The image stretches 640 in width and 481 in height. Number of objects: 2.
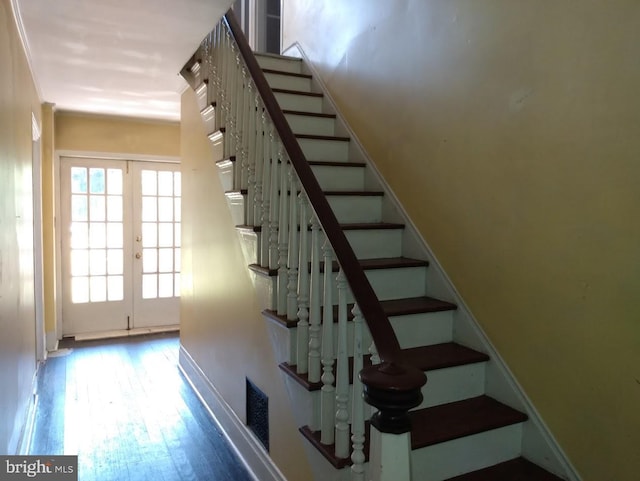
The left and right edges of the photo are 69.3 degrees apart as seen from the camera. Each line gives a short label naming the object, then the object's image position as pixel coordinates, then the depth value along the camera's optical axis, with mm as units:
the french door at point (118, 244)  5270
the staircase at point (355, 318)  1640
